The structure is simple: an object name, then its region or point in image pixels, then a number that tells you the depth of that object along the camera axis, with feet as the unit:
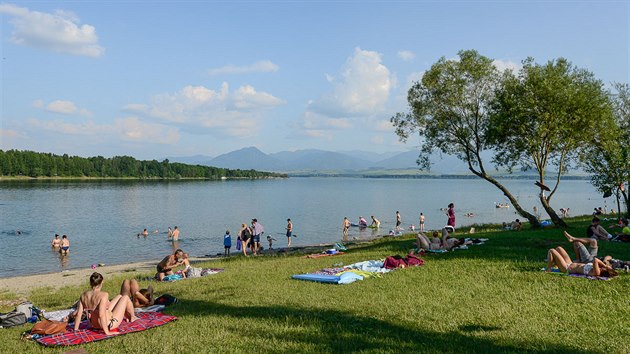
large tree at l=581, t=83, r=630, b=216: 94.58
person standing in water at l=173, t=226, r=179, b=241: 143.64
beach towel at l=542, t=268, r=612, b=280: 42.55
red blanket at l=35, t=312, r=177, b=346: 30.48
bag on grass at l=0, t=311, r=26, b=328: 37.68
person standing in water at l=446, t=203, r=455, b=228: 92.38
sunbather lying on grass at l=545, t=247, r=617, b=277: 43.24
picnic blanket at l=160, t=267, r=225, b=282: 62.23
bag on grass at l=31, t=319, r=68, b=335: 32.32
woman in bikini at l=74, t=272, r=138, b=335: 32.53
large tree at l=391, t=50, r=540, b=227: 97.60
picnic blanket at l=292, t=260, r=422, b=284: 48.32
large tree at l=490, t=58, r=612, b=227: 87.51
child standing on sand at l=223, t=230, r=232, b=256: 107.45
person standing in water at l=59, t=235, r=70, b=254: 118.42
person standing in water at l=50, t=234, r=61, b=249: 124.77
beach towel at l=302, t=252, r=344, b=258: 80.29
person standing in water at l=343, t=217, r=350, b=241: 150.92
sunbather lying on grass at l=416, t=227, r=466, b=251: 67.56
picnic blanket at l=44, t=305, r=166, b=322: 39.81
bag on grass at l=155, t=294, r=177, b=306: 42.63
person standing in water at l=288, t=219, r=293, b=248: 132.50
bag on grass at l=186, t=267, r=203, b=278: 63.36
